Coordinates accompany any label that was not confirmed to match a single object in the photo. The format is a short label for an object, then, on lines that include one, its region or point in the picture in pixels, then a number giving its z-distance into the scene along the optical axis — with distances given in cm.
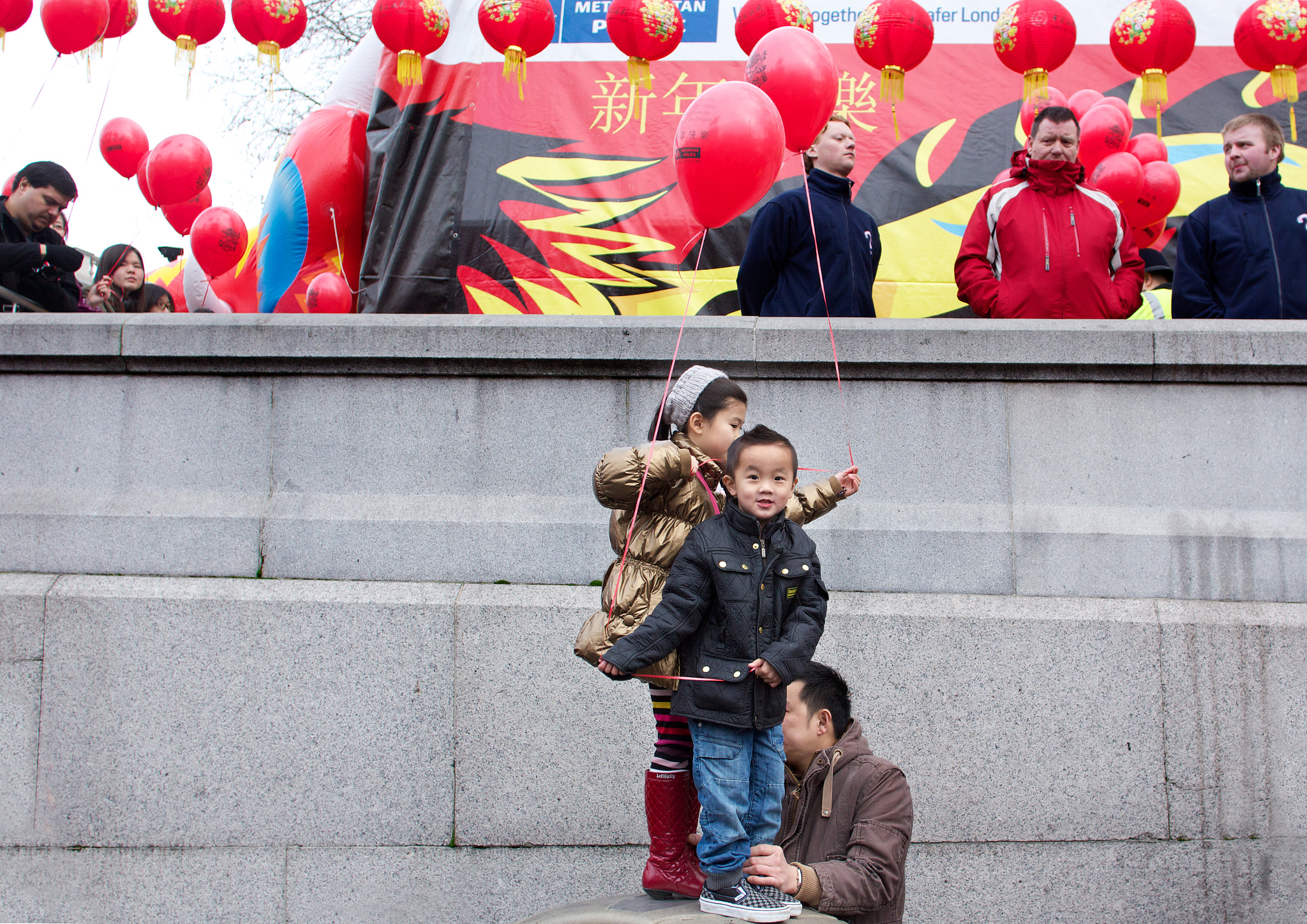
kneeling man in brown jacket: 284
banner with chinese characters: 700
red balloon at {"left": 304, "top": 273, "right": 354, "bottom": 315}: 746
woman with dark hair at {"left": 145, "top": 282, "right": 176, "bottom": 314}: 661
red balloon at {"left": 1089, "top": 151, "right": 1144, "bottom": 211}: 619
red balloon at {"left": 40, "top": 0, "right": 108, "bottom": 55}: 609
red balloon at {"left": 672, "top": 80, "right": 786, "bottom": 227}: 377
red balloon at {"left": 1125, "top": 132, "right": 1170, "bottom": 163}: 673
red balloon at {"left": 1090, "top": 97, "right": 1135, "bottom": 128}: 659
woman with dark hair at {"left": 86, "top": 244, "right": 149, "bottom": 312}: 590
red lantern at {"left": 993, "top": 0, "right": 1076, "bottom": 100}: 588
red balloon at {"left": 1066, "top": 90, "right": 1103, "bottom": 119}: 695
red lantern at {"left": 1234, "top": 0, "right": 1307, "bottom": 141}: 570
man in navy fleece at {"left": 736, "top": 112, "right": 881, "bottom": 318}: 482
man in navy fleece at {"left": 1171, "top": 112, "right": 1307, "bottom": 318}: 472
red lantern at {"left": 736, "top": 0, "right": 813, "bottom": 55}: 612
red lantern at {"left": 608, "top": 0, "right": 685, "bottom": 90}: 600
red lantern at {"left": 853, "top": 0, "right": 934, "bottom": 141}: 583
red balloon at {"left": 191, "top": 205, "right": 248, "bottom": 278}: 782
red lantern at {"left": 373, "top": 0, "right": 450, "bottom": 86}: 631
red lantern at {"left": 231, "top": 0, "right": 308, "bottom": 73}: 655
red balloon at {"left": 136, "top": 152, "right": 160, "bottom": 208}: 791
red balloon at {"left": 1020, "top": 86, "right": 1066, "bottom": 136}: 616
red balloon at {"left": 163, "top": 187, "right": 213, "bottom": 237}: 839
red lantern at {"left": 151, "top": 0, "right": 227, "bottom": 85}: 650
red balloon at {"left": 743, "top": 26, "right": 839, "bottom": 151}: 435
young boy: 286
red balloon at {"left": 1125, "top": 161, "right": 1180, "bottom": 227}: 646
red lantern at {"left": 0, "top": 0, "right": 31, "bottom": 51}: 571
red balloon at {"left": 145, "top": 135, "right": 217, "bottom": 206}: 763
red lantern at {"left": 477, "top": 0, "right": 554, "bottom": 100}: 632
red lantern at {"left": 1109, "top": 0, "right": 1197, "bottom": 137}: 586
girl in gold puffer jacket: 310
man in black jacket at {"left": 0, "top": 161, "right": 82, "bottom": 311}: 507
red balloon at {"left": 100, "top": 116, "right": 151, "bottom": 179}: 884
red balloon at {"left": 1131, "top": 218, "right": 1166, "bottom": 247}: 686
